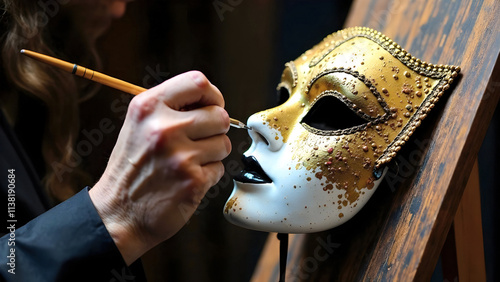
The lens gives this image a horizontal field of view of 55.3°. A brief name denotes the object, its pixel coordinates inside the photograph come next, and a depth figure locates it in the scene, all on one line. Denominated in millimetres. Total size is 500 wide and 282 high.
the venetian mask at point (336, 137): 807
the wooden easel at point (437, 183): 762
